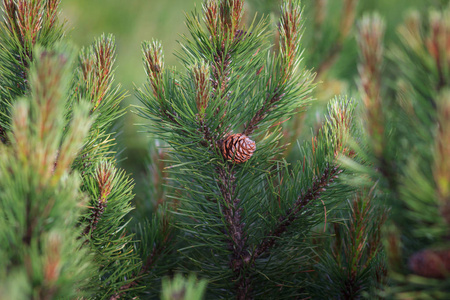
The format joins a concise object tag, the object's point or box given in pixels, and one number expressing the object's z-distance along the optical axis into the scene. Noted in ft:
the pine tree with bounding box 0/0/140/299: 5.06
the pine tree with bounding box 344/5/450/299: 5.00
